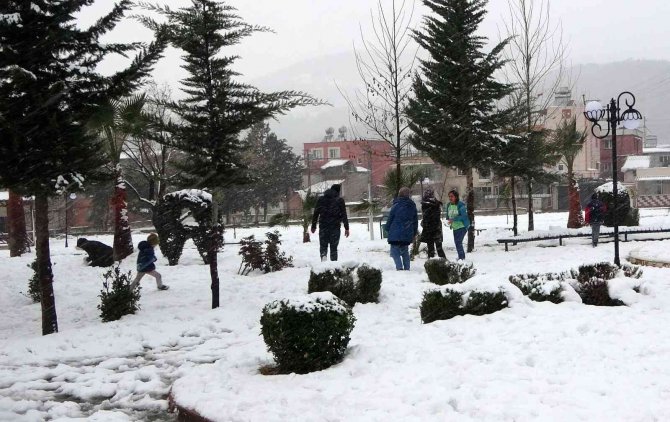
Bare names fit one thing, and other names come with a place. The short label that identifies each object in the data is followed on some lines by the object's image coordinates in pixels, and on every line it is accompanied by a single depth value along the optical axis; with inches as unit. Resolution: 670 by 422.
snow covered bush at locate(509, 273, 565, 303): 316.8
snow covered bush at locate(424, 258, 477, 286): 409.7
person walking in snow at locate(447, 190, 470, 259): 556.1
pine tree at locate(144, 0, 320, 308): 390.0
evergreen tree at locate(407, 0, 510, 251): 692.7
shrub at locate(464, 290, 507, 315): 295.7
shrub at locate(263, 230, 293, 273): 557.9
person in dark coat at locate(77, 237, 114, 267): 647.1
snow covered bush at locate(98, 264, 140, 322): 387.9
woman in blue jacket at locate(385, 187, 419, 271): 496.7
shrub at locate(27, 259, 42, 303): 470.0
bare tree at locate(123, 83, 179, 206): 390.3
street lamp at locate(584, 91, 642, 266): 443.5
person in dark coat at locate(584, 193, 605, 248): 631.2
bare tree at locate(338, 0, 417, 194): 634.2
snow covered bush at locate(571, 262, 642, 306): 310.2
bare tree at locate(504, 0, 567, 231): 821.9
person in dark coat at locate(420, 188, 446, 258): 556.4
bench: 655.8
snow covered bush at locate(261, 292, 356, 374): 235.6
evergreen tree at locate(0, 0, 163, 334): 327.6
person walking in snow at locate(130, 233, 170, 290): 454.9
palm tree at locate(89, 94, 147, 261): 355.3
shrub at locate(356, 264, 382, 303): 381.4
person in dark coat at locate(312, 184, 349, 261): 512.1
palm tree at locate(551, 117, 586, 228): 847.1
